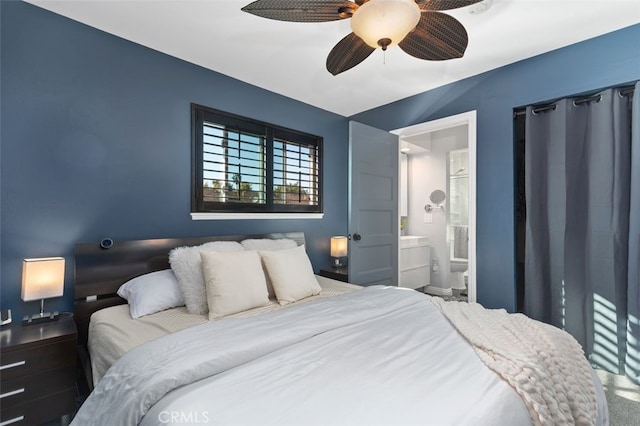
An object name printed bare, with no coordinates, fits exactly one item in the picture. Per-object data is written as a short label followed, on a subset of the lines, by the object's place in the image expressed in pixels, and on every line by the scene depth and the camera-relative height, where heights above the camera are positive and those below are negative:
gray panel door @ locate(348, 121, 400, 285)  3.20 +0.09
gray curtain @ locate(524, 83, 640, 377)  2.27 -0.07
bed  0.93 -0.59
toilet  4.48 -0.90
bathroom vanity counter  4.24 -0.71
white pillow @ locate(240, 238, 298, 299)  2.63 -0.28
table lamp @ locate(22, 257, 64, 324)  1.74 -0.40
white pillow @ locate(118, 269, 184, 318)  1.93 -0.54
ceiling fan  1.29 +0.94
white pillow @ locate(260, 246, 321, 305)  2.16 -0.46
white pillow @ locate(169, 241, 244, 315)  1.95 -0.42
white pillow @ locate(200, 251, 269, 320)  1.84 -0.44
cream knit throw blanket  1.08 -0.61
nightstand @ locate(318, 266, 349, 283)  3.26 -0.66
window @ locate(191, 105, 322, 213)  2.75 +0.49
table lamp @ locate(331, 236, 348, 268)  3.56 -0.38
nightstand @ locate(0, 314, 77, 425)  1.50 -0.84
